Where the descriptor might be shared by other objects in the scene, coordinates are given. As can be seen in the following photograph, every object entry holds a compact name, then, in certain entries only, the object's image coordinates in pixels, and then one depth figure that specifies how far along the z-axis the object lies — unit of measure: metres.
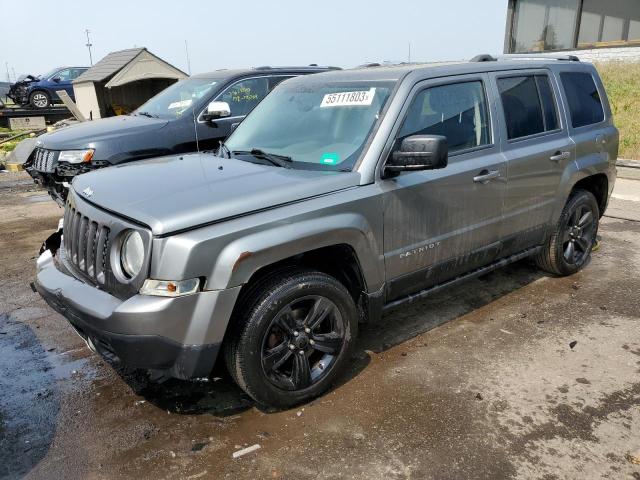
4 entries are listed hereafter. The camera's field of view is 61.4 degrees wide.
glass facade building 15.82
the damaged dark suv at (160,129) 6.01
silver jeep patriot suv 2.64
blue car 20.47
